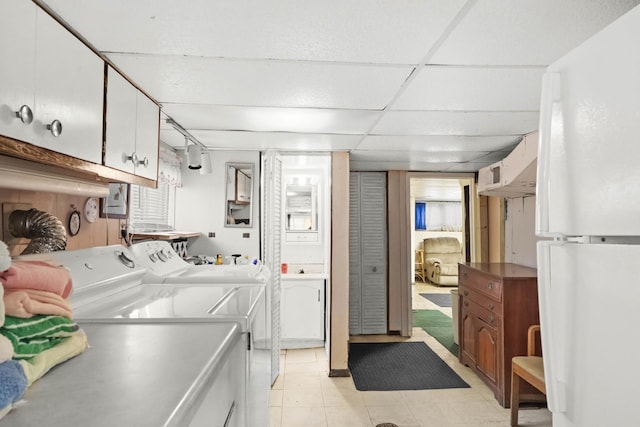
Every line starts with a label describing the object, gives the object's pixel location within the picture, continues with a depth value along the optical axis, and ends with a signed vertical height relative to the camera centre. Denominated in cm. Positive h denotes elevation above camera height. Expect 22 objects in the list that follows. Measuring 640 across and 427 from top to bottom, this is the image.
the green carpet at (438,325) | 408 -123
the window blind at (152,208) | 262 +16
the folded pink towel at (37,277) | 84 -12
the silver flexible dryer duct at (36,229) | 141 -1
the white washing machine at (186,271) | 202 -27
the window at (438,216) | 894 +35
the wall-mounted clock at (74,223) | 183 +2
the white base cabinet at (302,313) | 386 -88
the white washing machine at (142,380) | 65 -32
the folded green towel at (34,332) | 76 -23
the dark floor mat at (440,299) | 610 -120
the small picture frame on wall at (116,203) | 212 +15
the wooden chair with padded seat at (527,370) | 223 -86
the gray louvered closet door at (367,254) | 438 -29
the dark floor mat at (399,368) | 304 -126
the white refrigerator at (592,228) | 84 +1
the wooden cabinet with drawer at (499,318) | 269 -66
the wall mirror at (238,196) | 344 +31
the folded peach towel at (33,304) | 80 -18
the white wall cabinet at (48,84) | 96 +43
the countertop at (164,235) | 249 -5
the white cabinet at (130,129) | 152 +45
